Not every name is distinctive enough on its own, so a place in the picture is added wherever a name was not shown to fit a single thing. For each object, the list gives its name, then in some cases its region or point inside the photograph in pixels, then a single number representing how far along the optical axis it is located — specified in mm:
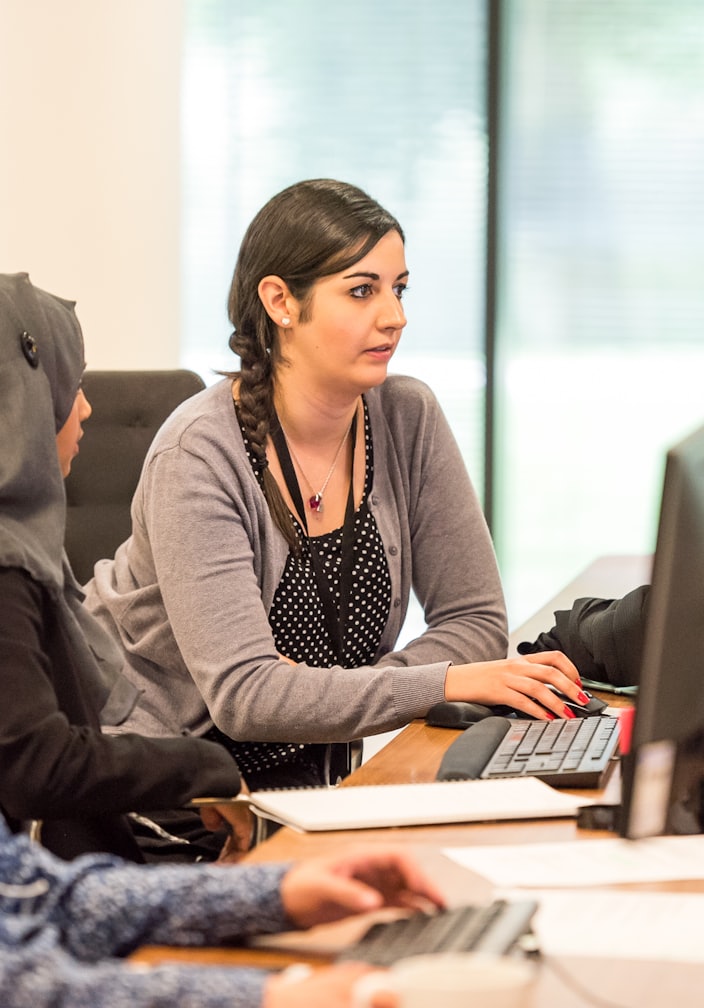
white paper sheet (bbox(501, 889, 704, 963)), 3366
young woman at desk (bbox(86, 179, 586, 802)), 4043
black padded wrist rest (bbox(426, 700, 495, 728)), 3986
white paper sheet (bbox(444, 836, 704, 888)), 3491
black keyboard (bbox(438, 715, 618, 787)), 3746
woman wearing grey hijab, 3641
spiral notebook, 3622
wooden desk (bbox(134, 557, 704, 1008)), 3275
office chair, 4545
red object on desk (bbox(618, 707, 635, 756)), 3474
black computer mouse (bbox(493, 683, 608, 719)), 3981
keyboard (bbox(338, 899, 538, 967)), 3260
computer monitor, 3453
